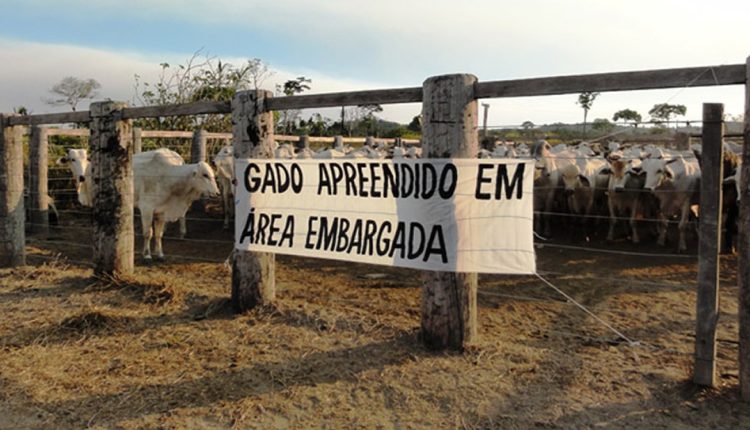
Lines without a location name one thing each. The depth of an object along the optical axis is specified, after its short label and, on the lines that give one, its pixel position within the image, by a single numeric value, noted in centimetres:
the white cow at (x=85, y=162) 938
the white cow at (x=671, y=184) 990
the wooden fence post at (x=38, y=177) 1124
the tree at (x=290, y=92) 2458
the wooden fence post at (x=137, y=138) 1203
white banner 420
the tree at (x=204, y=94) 2044
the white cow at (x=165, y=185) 900
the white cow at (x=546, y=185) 1160
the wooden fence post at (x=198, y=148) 1321
